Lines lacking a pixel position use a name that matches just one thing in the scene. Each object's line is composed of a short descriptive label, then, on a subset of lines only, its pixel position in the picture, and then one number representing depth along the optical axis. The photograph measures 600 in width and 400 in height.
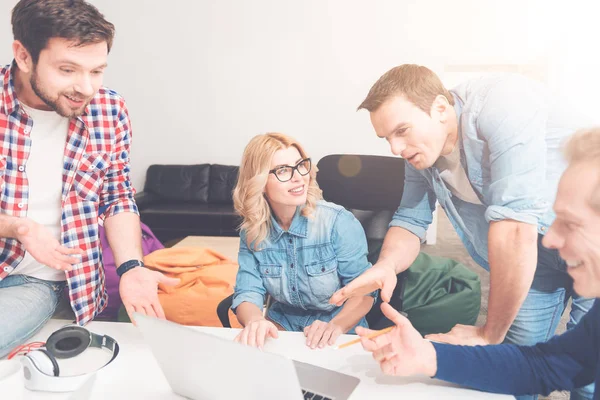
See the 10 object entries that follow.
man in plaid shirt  1.09
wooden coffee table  2.55
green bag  2.01
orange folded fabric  1.90
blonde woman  1.44
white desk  0.81
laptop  0.65
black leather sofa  3.83
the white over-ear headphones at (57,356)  0.80
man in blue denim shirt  1.06
